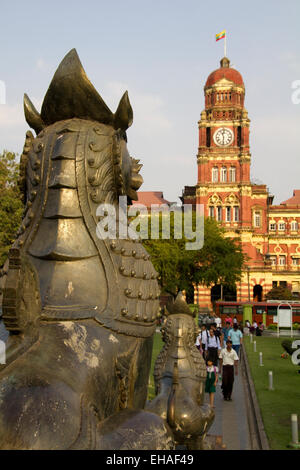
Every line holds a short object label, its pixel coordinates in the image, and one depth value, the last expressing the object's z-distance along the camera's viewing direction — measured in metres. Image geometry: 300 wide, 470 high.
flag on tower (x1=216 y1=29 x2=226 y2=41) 54.44
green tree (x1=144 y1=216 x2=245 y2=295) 37.22
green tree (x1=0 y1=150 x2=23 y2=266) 17.48
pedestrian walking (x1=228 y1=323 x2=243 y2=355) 14.75
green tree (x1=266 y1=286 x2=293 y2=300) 46.28
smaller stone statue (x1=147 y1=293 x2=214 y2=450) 2.65
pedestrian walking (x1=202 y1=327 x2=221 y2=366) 12.54
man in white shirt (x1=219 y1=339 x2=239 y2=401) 11.05
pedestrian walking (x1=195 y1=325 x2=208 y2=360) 13.32
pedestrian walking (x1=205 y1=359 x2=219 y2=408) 9.94
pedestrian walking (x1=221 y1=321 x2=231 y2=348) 19.03
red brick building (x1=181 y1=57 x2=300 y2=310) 49.44
